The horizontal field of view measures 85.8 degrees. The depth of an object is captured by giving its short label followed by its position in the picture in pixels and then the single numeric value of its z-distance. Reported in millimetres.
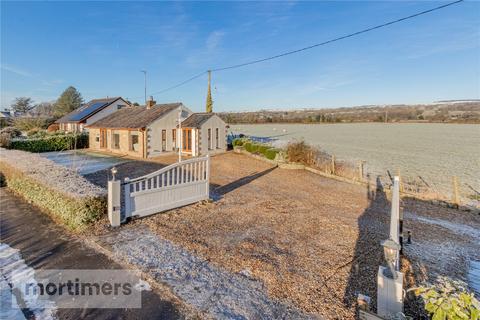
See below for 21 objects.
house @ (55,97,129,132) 26922
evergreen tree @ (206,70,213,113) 26175
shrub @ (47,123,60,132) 33844
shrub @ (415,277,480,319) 1969
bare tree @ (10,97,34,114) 60625
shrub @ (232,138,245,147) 21808
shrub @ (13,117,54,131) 33562
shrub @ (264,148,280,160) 17223
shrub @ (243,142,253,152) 20242
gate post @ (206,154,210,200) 7952
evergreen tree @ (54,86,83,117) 48562
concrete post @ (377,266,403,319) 2656
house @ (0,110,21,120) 58266
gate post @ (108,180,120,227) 5777
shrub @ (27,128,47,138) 25084
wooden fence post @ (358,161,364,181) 13165
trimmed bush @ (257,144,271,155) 18428
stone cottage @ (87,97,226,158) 18406
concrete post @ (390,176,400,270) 3602
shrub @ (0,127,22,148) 18809
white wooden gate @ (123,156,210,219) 6301
